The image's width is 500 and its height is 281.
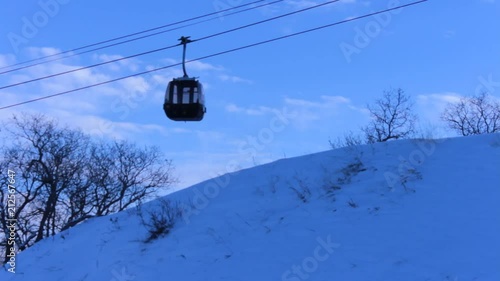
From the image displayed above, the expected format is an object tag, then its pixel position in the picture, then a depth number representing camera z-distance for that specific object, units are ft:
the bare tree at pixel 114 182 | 131.13
